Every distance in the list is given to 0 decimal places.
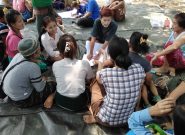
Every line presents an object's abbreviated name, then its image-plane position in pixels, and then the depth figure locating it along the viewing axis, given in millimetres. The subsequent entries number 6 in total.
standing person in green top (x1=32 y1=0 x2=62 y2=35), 4219
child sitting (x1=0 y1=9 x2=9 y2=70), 3811
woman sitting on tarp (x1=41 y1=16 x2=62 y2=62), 3859
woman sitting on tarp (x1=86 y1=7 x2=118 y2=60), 3963
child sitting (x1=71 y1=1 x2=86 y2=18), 5816
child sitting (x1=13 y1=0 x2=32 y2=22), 5648
